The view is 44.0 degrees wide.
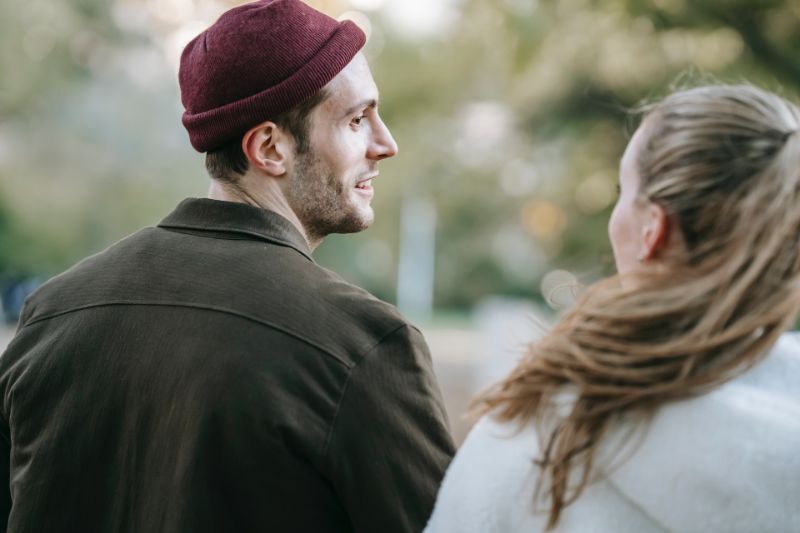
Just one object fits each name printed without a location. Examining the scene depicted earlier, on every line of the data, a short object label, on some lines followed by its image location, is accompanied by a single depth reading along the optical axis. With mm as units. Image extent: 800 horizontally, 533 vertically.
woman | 1591
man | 1950
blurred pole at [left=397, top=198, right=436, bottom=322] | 53281
